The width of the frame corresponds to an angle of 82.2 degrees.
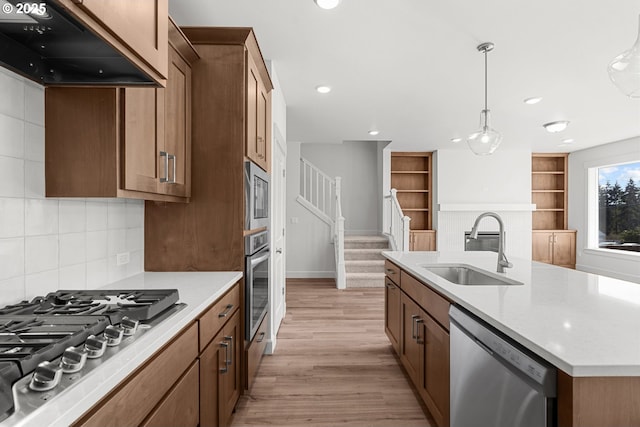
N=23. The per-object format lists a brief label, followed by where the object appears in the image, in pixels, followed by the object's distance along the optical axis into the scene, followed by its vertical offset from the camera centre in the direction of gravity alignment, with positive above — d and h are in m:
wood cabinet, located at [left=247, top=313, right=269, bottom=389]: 2.36 -0.98
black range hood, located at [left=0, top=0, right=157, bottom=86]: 1.02 +0.53
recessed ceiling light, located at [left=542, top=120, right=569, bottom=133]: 4.93 +1.19
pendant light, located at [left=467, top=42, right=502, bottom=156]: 3.22 +0.65
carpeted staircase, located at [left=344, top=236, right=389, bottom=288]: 6.07 -0.86
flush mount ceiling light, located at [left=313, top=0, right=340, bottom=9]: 2.21 +1.28
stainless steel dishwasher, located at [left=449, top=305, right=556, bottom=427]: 1.02 -0.55
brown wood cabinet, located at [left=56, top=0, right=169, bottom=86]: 0.90 +0.52
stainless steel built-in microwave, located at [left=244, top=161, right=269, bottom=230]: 2.28 +0.12
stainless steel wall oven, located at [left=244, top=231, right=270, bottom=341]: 2.27 -0.45
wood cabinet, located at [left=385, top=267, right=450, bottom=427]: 1.79 -0.75
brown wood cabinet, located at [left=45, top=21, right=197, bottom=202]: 1.45 +0.29
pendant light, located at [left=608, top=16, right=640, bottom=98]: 1.71 +0.68
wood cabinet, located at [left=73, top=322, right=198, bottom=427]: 0.83 -0.48
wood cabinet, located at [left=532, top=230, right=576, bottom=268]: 7.74 -0.71
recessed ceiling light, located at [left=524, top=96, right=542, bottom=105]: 4.17 +1.31
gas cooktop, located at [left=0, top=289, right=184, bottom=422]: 0.72 -0.32
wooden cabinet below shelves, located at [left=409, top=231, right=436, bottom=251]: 7.53 -0.56
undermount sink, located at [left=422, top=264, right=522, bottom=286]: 2.29 -0.41
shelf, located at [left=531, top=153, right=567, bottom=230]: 8.20 +0.46
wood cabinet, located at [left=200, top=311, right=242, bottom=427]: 1.55 -0.78
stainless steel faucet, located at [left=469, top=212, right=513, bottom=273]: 2.16 -0.24
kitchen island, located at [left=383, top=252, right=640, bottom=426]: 0.93 -0.36
